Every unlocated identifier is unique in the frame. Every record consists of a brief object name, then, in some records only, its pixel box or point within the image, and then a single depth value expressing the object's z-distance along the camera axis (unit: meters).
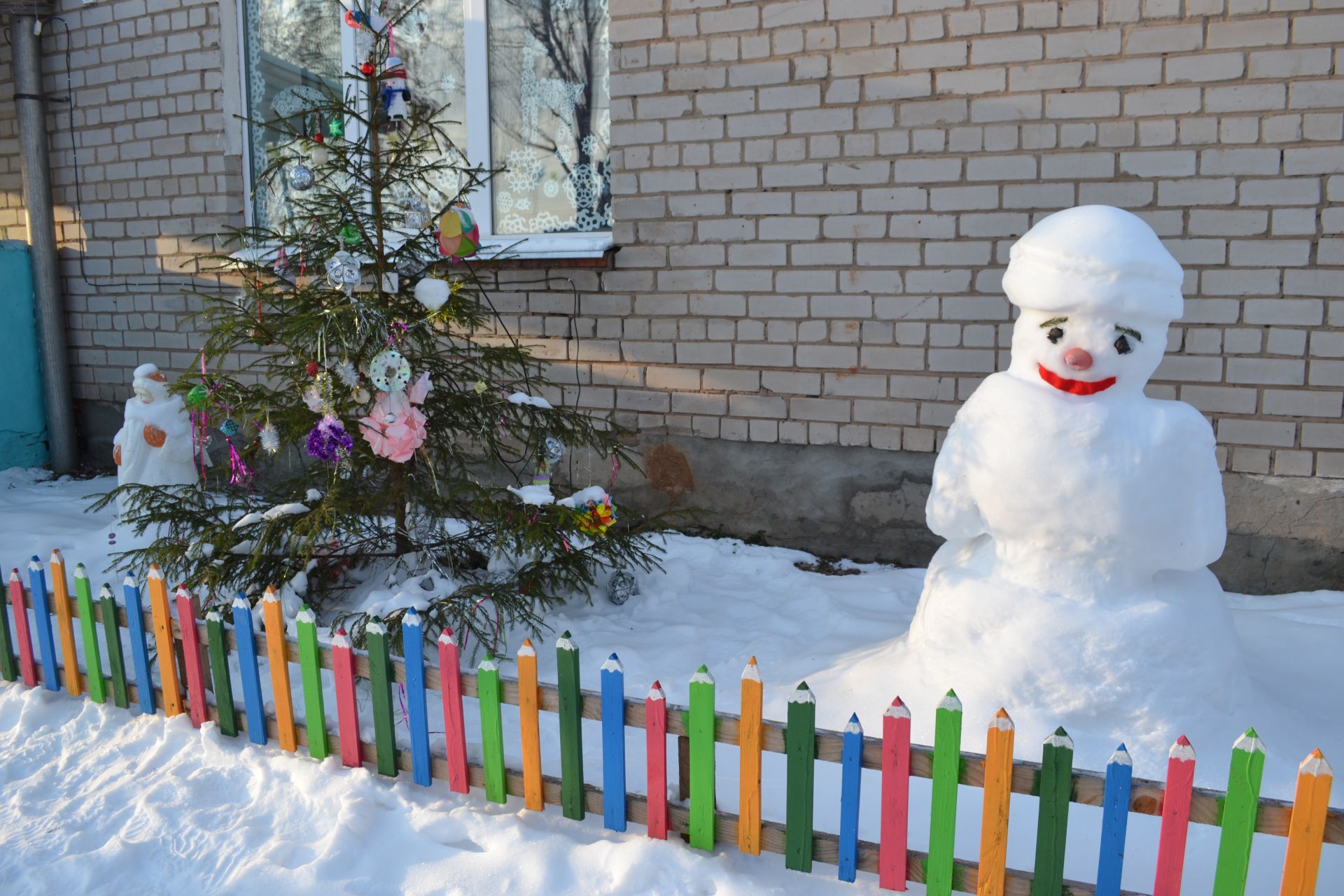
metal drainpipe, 6.84
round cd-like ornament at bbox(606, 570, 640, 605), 4.14
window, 5.46
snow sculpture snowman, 2.55
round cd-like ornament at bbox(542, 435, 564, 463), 3.58
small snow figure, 4.67
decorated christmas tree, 3.20
